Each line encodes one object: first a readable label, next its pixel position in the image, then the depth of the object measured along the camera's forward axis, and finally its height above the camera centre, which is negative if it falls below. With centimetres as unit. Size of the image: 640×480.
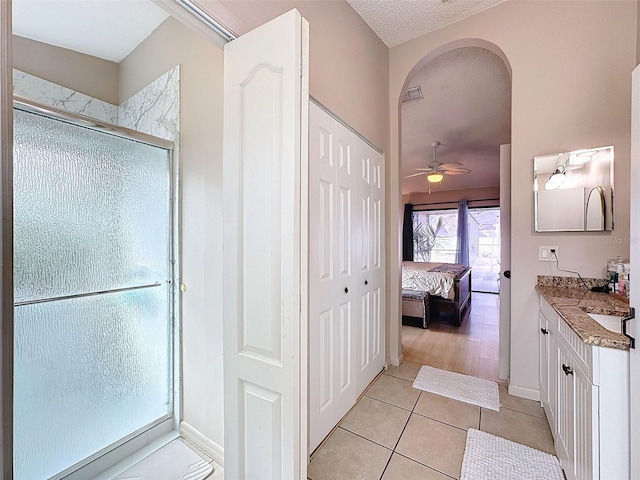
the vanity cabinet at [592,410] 97 -69
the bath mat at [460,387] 204 -123
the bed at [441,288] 390 -73
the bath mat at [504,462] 138 -123
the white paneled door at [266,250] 99 -4
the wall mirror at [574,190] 184 +35
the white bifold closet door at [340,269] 158 -21
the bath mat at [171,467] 149 -131
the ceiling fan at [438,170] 450 +120
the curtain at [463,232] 712 +18
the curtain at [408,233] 786 +17
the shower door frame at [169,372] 145 -87
